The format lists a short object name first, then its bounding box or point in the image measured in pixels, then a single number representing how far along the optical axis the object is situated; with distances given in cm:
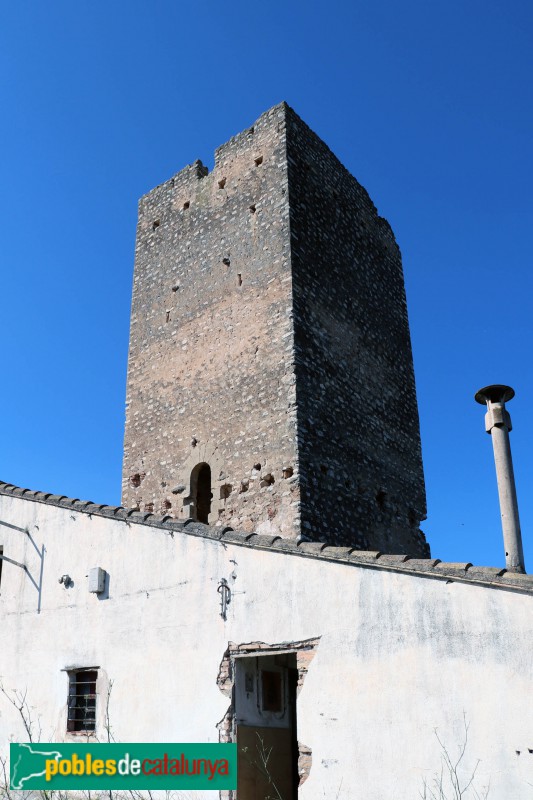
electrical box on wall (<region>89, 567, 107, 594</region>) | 895
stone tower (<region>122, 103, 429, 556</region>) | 1223
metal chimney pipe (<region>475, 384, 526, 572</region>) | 855
